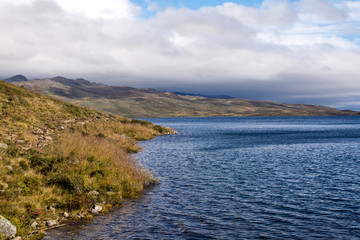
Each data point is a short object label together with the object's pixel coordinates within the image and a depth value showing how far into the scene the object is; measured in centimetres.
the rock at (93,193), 1948
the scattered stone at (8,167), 1990
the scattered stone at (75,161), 2349
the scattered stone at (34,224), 1490
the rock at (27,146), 2699
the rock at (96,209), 1788
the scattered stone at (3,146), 2427
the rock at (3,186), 1730
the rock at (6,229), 1302
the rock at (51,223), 1560
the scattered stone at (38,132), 3738
